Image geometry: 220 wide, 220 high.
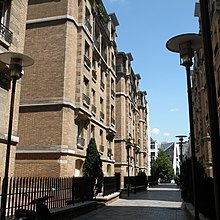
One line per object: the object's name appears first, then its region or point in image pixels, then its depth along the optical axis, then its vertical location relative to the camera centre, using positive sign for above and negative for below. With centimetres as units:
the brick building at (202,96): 1838 +761
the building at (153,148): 10341 +850
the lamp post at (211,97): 360 +100
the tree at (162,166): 7249 +147
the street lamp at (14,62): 716 +277
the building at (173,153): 10984 +719
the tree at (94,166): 1748 +33
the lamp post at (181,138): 2234 +267
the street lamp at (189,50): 636 +275
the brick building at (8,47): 1078 +471
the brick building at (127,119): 3406 +726
